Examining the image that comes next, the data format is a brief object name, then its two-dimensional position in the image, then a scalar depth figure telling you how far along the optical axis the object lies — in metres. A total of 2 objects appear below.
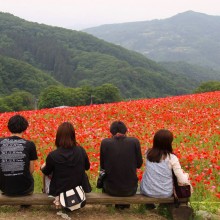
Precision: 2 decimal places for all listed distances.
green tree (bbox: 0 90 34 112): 100.96
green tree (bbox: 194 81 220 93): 70.12
